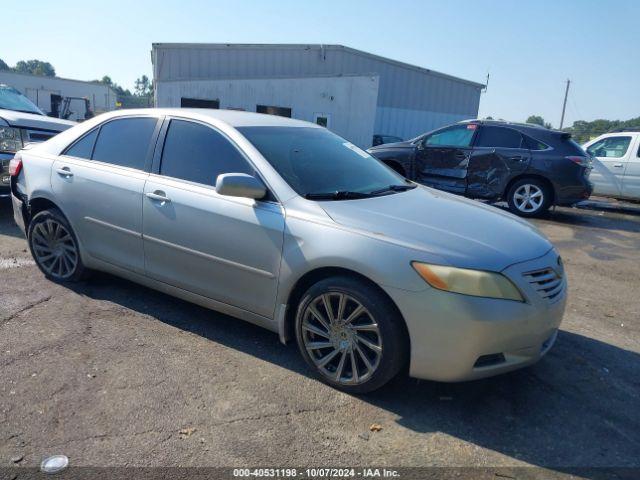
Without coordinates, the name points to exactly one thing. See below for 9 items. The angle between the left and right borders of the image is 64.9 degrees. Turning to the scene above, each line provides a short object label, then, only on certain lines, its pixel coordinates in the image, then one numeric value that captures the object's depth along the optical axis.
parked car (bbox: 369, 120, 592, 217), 8.97
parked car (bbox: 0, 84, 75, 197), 6.49
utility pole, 48.66
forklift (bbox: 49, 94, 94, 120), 25.41
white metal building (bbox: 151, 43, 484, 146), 20.11
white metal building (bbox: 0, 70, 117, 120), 36.28
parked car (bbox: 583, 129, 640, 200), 10.84
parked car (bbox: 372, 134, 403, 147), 21.16
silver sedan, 2.74
